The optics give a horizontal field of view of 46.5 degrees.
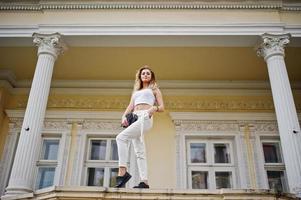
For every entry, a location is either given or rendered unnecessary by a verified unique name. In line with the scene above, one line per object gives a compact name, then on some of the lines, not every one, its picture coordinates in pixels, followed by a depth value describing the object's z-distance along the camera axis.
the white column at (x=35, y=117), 5.93
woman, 4.56
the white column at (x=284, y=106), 5.94
